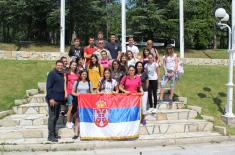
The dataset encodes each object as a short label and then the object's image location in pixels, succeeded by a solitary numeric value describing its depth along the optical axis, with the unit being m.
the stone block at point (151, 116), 11.61
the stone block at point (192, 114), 11.97
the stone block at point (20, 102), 12.55
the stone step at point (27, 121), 10.87
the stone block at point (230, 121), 12.20
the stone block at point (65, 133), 10.34
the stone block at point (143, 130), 10.78
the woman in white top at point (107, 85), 10.55
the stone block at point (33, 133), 10.20
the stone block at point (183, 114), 11.91
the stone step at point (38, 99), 12.55
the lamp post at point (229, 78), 12.41
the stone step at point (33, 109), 11.87
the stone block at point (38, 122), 10.89
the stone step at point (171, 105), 12.41
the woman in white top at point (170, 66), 12.12
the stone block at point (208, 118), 11.95
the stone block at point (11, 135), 10.04
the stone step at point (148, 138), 9.71
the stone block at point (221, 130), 10.93
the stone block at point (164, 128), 10.95
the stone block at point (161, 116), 11.70
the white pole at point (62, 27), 20.06
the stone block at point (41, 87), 13.54
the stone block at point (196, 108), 12.48
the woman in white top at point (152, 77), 11.48
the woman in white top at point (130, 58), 11.90
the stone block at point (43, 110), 11.89
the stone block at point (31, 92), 13.14
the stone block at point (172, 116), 11.79
